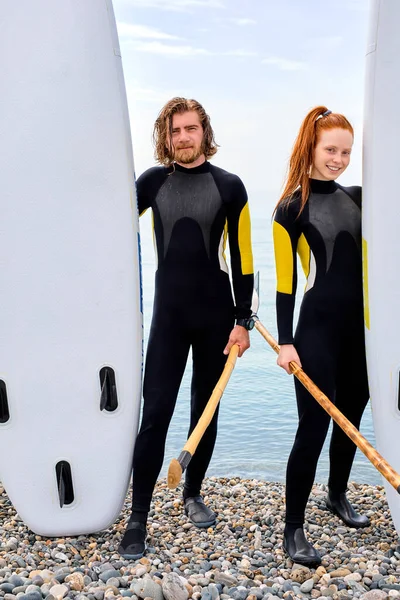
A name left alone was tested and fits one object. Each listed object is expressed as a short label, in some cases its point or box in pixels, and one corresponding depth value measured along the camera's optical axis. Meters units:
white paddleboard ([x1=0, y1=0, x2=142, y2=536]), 3.18
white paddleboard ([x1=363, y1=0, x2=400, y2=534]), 3.01
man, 3.09
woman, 2.93
